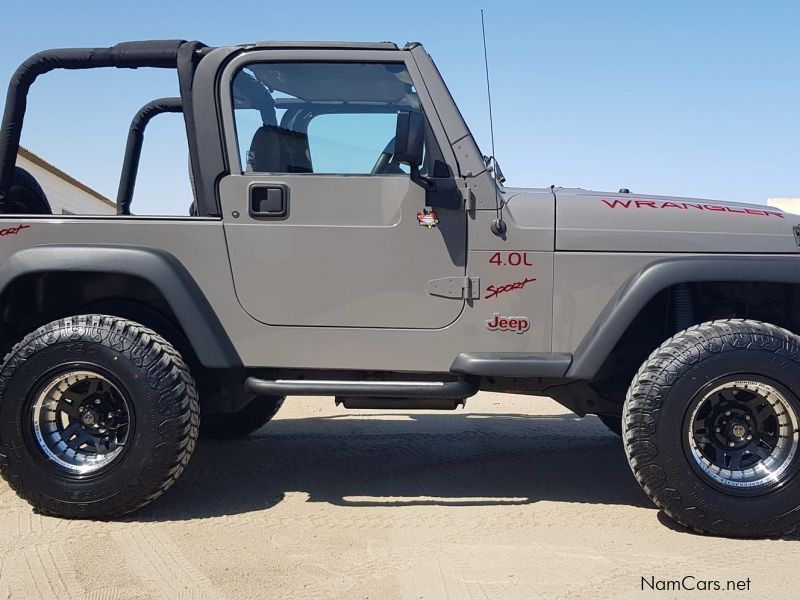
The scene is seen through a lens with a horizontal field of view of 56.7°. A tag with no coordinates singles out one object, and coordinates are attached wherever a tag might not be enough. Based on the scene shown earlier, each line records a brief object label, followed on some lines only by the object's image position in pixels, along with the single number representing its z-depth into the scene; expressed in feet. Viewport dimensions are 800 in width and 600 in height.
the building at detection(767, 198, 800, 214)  75.63
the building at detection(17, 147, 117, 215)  49.40
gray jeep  10.93
